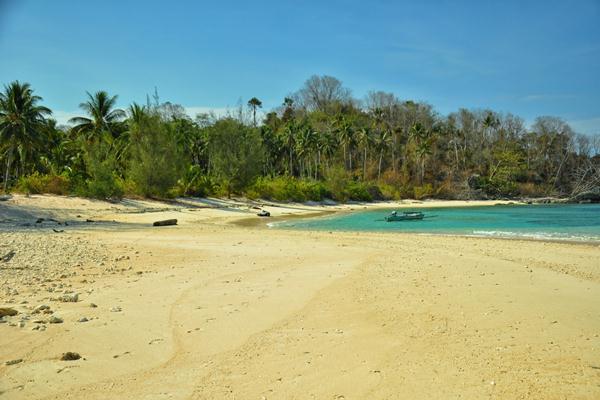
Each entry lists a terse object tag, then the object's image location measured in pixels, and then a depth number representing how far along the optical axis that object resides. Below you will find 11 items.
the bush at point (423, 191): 82.06
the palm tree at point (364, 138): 82.44
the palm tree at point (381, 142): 85.50
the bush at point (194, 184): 49.25
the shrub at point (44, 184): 37.09
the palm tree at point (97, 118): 49.22
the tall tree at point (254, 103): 92.56
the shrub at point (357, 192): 69.50
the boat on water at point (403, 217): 36.62
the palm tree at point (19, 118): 38.28
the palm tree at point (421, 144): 85.69
